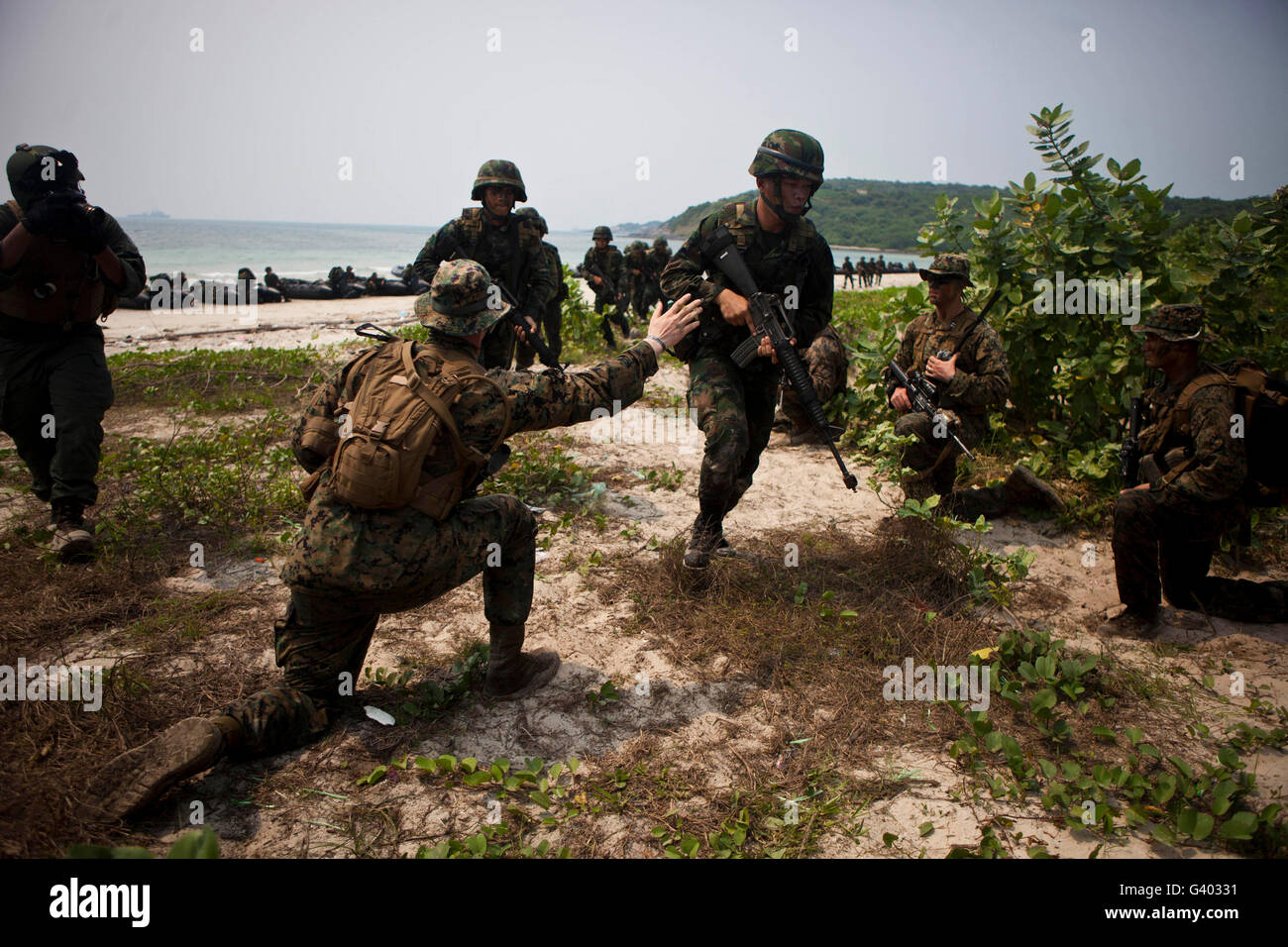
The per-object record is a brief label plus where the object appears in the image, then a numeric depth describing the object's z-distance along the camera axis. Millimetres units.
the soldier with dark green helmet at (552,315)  7192
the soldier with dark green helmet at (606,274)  13023
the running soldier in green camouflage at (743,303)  4086
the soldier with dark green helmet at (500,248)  6109
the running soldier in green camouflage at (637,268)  15086
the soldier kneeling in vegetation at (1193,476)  3719
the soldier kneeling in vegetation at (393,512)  2551
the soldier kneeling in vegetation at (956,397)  5227
